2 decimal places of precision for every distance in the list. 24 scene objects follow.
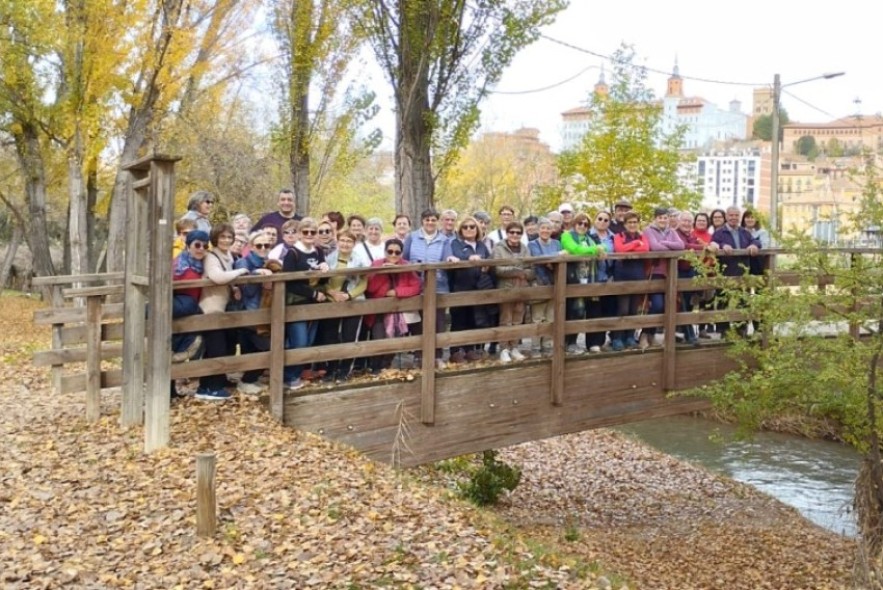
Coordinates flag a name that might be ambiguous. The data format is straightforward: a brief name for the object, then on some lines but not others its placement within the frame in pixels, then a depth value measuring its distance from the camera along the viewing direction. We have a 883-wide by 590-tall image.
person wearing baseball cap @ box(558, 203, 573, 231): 10.83
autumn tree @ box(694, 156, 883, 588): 9.20
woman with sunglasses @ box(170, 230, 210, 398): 8.42
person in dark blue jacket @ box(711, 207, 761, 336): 11.63
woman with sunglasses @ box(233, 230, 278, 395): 8.62
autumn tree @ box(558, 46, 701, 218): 22.55
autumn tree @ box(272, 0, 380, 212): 18.72
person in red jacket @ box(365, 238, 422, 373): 9.22
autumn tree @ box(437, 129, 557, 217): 43.81
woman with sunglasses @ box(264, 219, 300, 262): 9.02
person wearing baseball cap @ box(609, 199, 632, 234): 11.12
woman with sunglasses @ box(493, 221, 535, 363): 10.04
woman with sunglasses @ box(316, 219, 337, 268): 9.35
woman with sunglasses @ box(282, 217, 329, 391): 8.73
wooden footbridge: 8.02
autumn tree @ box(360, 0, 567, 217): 14.38
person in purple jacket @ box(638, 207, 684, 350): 10.97
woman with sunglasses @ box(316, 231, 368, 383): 9.02
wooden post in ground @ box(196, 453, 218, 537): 6.48
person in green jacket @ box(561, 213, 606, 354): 10.45
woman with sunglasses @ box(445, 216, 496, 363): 9.87
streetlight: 23.48
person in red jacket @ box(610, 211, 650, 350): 10.81
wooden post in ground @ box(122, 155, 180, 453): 7.78
